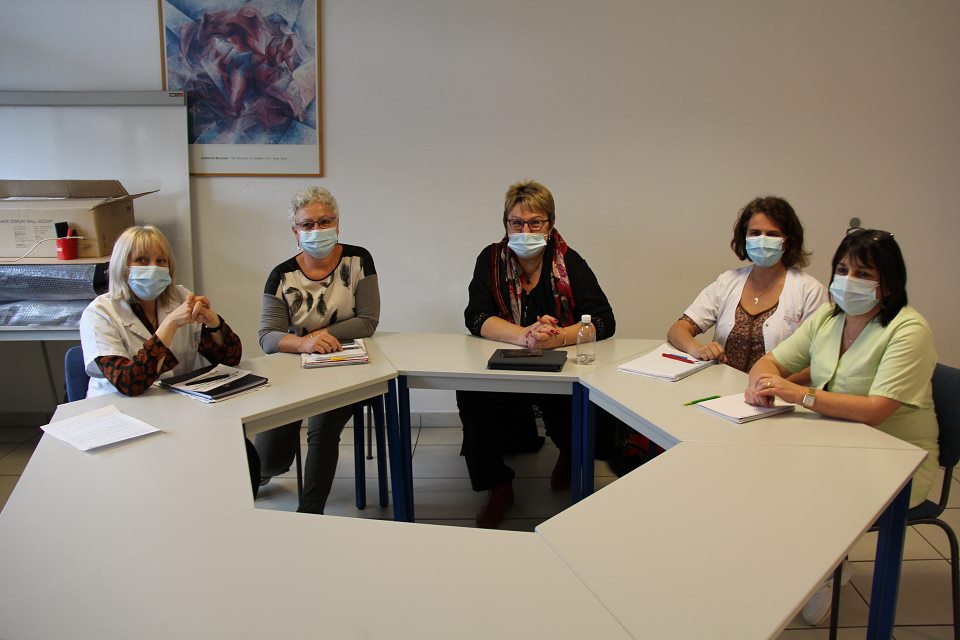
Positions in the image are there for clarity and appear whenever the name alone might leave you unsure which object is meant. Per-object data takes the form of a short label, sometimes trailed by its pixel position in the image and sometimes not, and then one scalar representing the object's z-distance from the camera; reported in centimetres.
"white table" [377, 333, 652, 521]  245
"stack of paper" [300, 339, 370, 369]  254
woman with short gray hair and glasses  265
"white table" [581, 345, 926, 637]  172
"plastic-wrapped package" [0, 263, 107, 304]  320
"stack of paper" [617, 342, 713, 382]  237
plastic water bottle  259
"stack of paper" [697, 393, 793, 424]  196
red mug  319
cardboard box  324
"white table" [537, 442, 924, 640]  114
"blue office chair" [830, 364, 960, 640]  197
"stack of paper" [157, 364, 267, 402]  218
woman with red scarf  281
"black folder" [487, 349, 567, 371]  246
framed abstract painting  348
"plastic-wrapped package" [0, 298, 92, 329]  324
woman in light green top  189
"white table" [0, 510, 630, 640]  109
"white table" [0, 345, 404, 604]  132
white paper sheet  181
